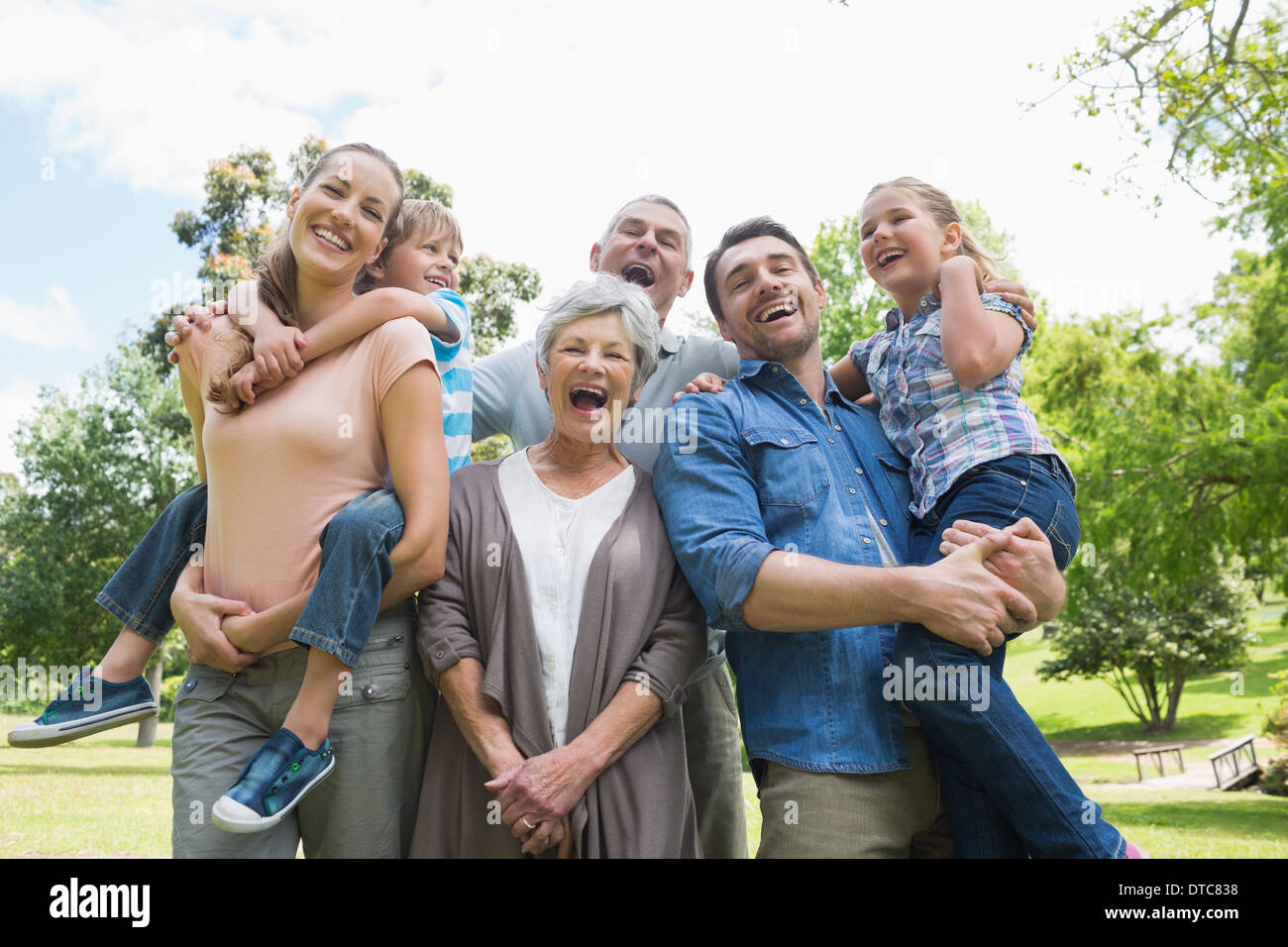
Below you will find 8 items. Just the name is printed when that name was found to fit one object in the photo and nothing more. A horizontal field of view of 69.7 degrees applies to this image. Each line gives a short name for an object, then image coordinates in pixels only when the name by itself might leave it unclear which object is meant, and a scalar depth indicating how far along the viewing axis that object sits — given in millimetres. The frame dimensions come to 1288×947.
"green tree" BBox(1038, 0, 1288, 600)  10750
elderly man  3369
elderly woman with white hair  2535
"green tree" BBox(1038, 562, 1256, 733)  22953
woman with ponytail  2467
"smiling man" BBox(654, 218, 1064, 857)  2535
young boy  2428
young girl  2520
